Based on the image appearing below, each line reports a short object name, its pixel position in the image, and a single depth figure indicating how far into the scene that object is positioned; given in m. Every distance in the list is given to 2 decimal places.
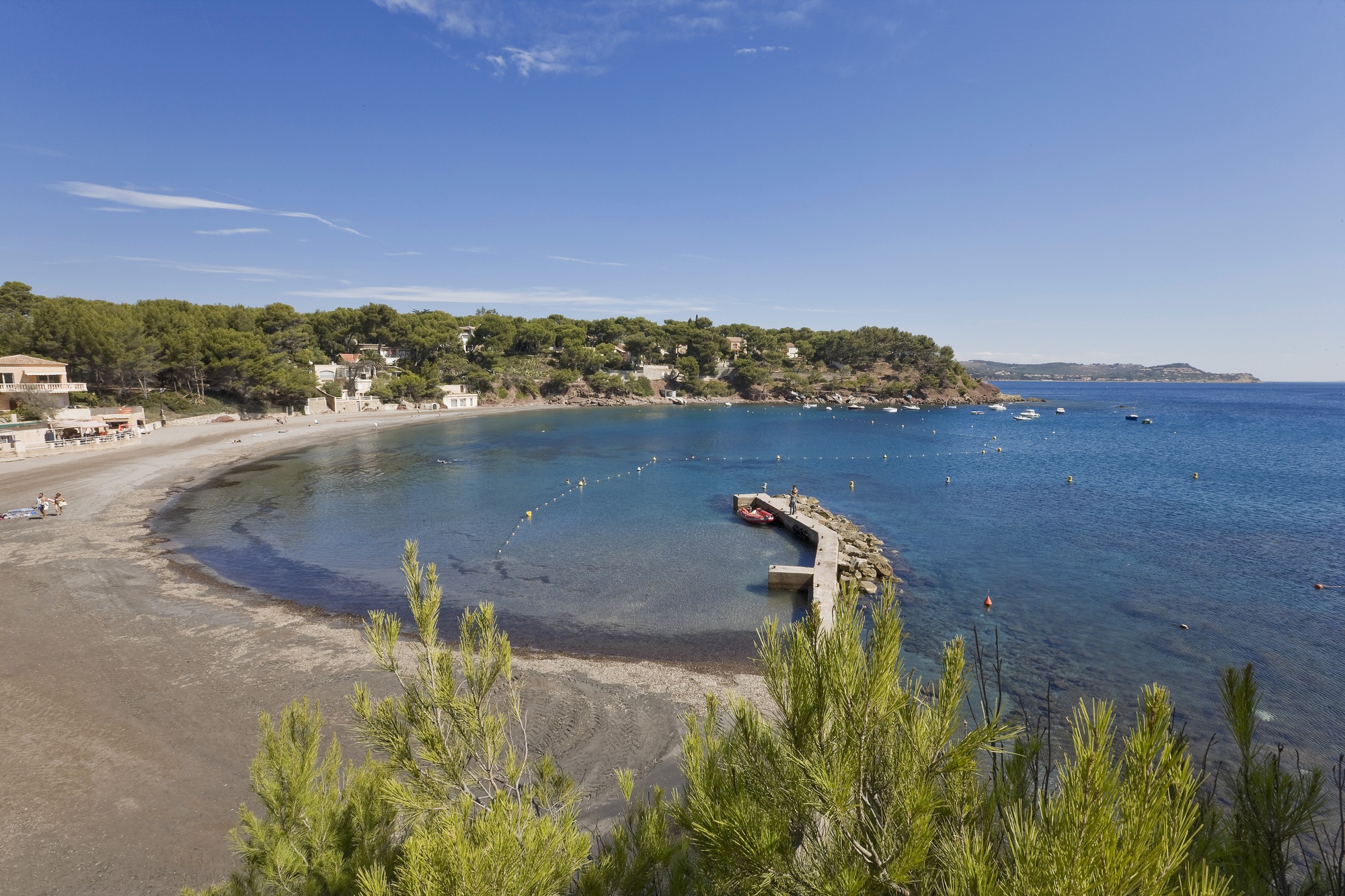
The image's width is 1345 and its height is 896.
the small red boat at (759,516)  30.41
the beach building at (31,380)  44.31
